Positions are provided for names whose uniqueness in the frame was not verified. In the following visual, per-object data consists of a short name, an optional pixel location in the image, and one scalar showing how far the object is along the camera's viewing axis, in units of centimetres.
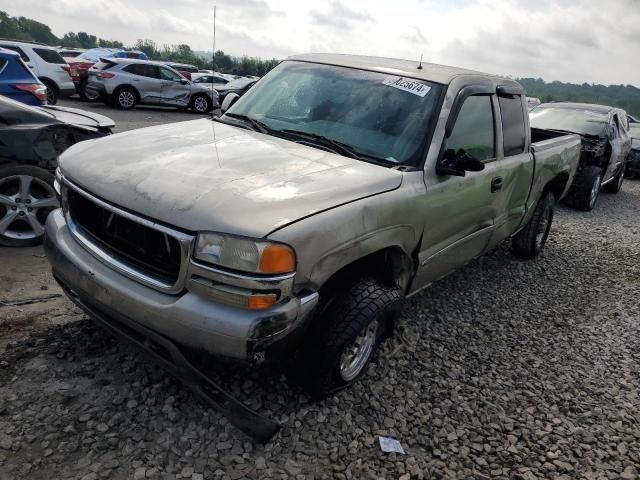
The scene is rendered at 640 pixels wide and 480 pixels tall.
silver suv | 1581
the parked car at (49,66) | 1415
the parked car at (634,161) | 1301
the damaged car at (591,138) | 868
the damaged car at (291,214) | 222
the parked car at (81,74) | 1623
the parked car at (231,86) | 2139
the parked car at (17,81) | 797
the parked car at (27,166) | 435
